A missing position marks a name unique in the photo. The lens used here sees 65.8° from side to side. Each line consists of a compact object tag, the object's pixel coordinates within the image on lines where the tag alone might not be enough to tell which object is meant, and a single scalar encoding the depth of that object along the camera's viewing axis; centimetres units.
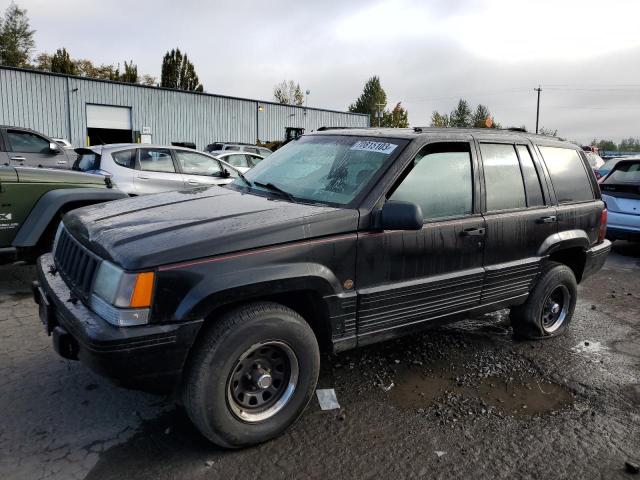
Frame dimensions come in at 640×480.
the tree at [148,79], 6581
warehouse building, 2403
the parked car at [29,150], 1045
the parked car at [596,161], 2008
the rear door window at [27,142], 1067
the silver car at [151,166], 852
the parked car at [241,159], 1403
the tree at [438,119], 7330
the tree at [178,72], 5622
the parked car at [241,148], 2026
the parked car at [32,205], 491
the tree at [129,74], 5469
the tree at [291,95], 6475
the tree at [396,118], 7062
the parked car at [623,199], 810
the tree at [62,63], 4628
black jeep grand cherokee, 243
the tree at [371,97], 8408
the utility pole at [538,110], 6128
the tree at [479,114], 9012
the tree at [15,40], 5256
